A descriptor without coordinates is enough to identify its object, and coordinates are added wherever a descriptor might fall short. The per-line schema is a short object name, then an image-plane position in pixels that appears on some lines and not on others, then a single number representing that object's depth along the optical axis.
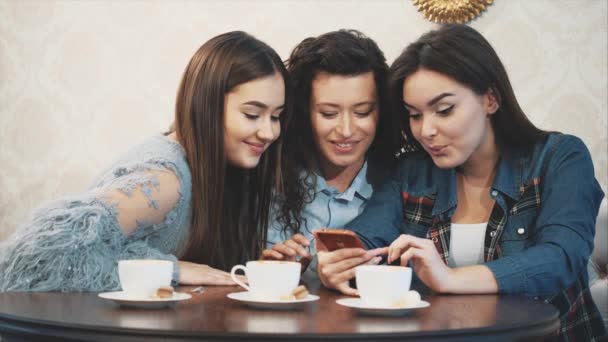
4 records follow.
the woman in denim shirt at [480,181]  1.78
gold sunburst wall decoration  3.49
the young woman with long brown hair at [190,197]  1.50
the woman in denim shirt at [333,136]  2.18
